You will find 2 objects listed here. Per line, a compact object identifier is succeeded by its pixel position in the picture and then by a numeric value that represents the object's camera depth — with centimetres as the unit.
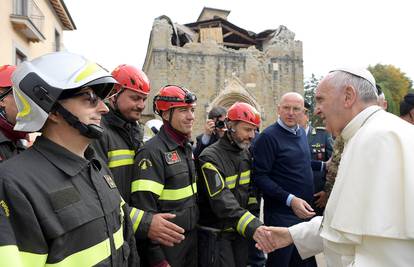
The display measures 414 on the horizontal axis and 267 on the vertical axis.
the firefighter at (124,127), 343
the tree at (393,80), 4662
